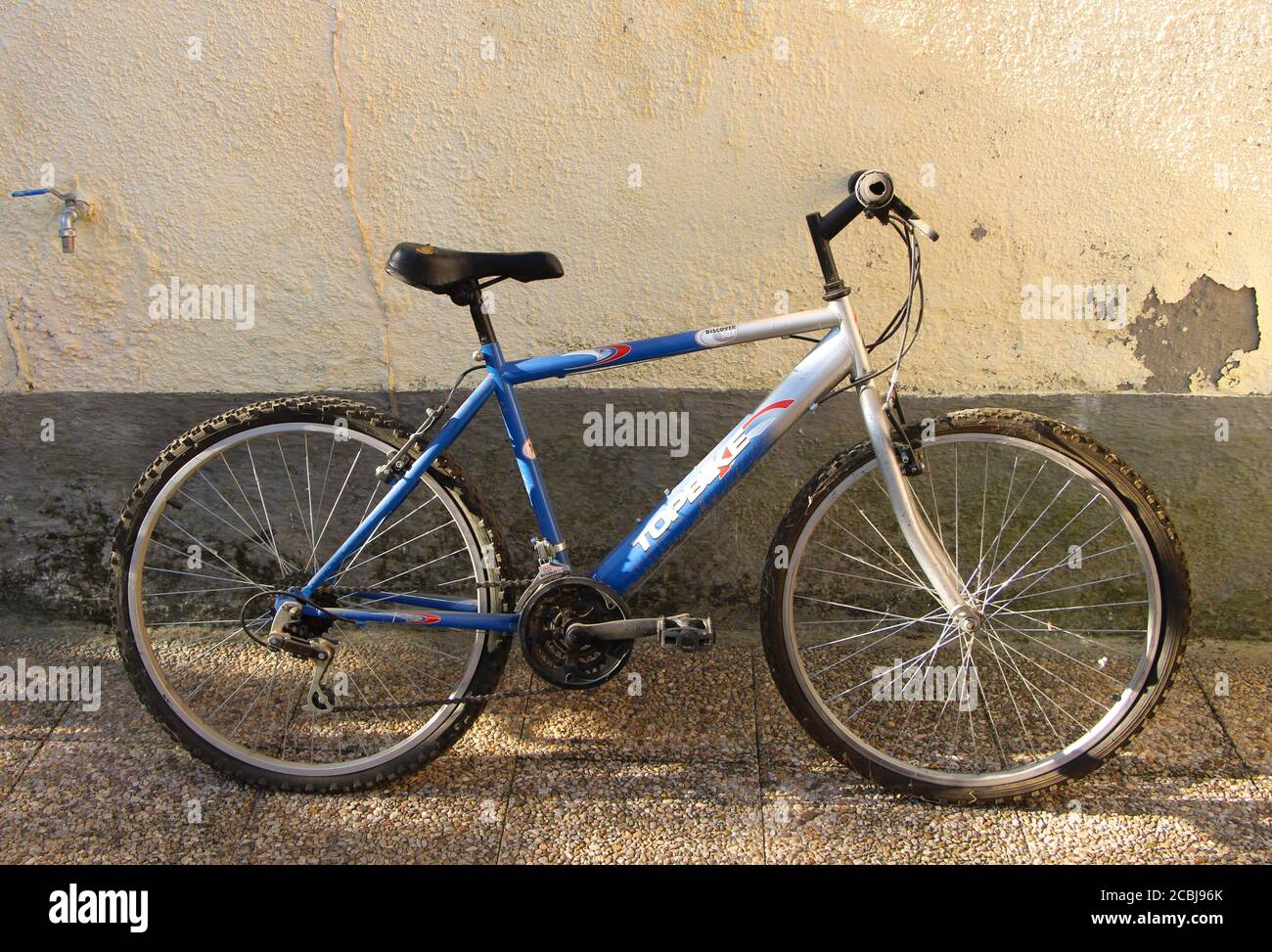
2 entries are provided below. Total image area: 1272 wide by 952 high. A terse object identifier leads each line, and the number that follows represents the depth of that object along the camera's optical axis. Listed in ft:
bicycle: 8.79
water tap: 10.91
